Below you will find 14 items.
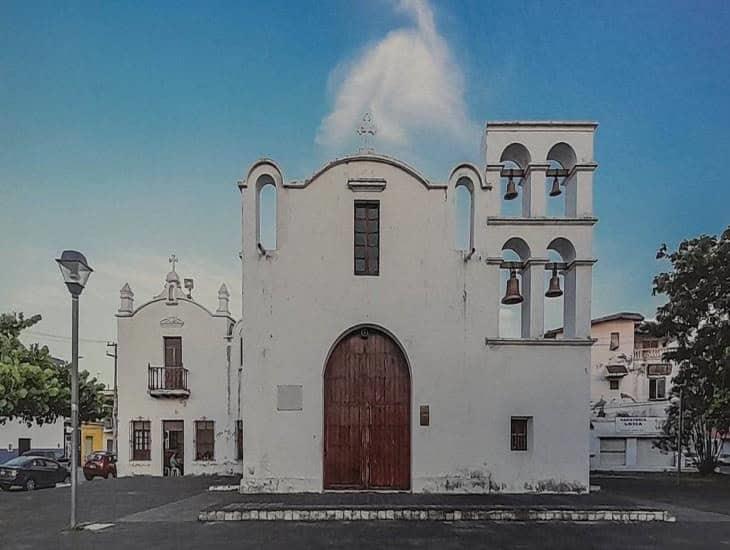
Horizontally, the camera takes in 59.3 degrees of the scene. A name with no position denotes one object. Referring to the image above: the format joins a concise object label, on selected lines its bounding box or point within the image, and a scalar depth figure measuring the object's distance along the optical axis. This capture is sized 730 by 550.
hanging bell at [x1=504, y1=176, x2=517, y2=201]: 15.56
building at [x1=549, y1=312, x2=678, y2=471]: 30.73
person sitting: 23.23
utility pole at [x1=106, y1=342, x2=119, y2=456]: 23.67
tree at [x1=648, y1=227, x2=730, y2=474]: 19.78
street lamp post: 10.47
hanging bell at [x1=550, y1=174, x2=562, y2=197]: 15.57
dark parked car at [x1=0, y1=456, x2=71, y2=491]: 20.20
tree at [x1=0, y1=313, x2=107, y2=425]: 21.56
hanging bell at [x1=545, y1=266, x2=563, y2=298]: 14.77
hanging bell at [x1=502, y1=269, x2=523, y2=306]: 14.34
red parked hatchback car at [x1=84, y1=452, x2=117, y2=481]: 26.88
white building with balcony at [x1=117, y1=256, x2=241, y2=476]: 23.39
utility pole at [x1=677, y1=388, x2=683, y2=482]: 20.17
